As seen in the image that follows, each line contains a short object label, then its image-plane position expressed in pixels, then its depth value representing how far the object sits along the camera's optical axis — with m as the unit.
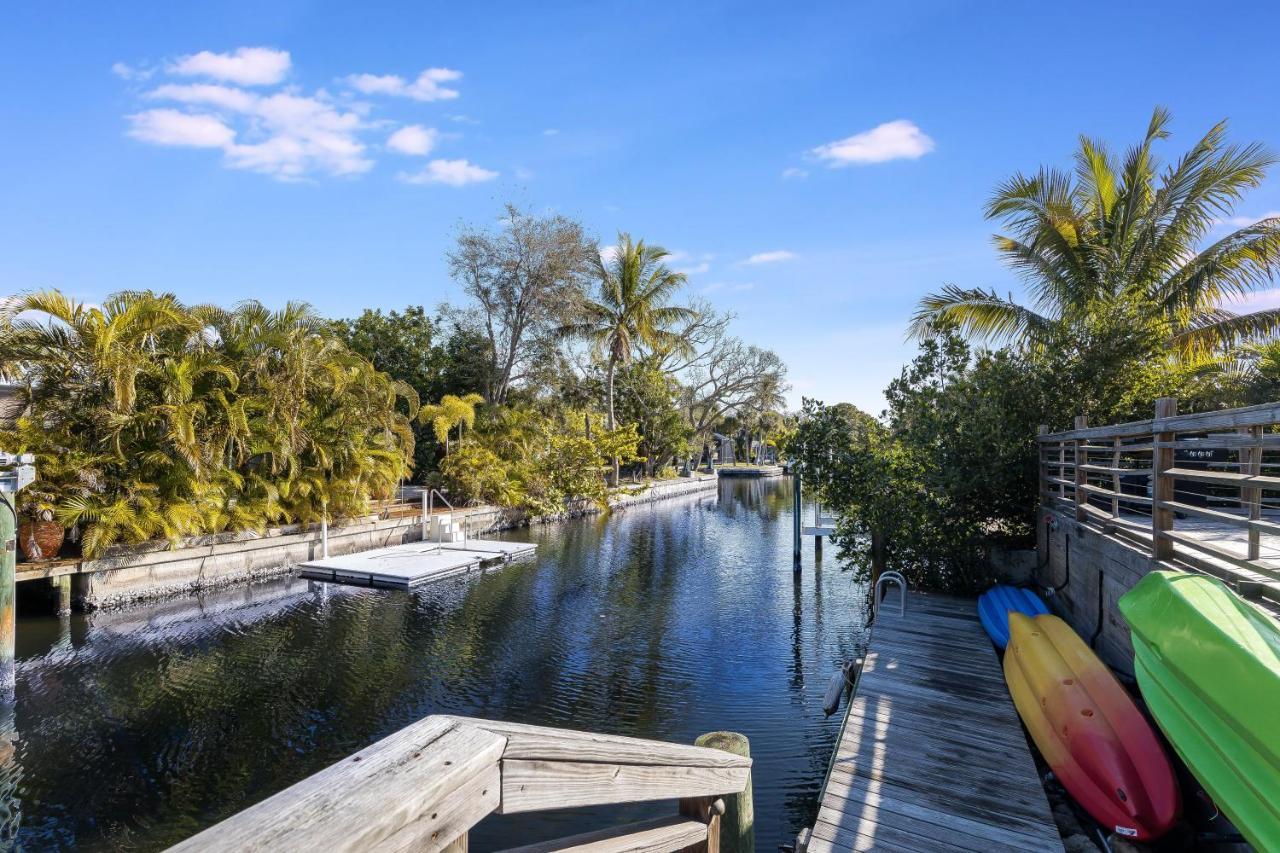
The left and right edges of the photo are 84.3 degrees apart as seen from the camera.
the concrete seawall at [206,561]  11.43
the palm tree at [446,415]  22.80
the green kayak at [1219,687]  2.94
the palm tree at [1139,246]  13.41
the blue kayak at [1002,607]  7.72
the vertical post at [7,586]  7.89
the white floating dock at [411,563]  13.09
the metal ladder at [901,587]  8.66
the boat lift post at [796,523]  15.85
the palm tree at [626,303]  30.78
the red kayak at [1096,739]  4.10
